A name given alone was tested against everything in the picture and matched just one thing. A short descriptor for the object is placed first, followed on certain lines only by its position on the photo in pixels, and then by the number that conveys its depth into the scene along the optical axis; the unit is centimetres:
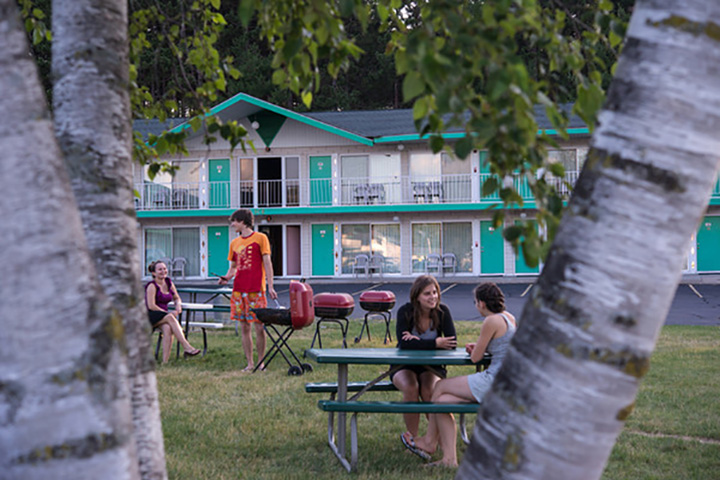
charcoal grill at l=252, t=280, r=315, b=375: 714
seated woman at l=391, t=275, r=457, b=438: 478
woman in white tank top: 433
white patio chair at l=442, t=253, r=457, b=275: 2575
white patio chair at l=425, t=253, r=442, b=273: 2581
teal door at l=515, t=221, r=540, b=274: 2545
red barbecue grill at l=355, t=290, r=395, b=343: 949
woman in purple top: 837
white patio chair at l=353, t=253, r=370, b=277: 2585
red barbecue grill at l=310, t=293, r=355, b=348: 859
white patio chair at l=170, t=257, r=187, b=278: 2703
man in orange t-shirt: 755
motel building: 2559
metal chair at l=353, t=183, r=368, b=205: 2620
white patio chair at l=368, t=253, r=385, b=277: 2609
